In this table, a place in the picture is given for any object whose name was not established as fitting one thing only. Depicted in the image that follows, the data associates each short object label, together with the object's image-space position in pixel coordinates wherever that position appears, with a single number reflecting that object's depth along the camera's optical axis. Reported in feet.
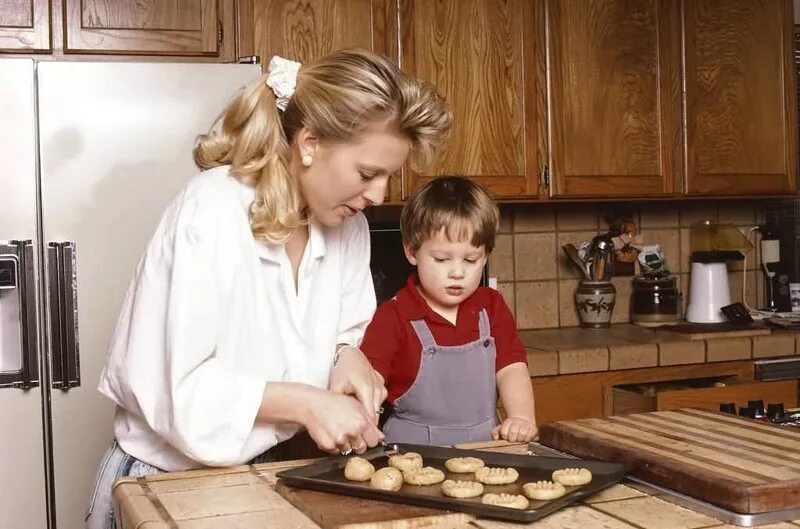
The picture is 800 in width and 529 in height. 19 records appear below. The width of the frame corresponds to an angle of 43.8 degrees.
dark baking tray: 3.49
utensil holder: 10.85
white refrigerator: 7.54
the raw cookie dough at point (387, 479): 3.81
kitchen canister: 11.05
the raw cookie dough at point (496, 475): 3.89
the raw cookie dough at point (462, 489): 3.65
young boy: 6.43
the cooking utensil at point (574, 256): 11.03
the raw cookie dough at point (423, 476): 3.90
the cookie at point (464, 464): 4.11
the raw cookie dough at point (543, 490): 3.57
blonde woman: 4.42
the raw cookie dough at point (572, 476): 3.76
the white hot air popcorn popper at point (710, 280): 11.04
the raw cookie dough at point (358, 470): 3.98
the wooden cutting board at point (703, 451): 3.49
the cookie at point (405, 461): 4.06
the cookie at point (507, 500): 3.48
